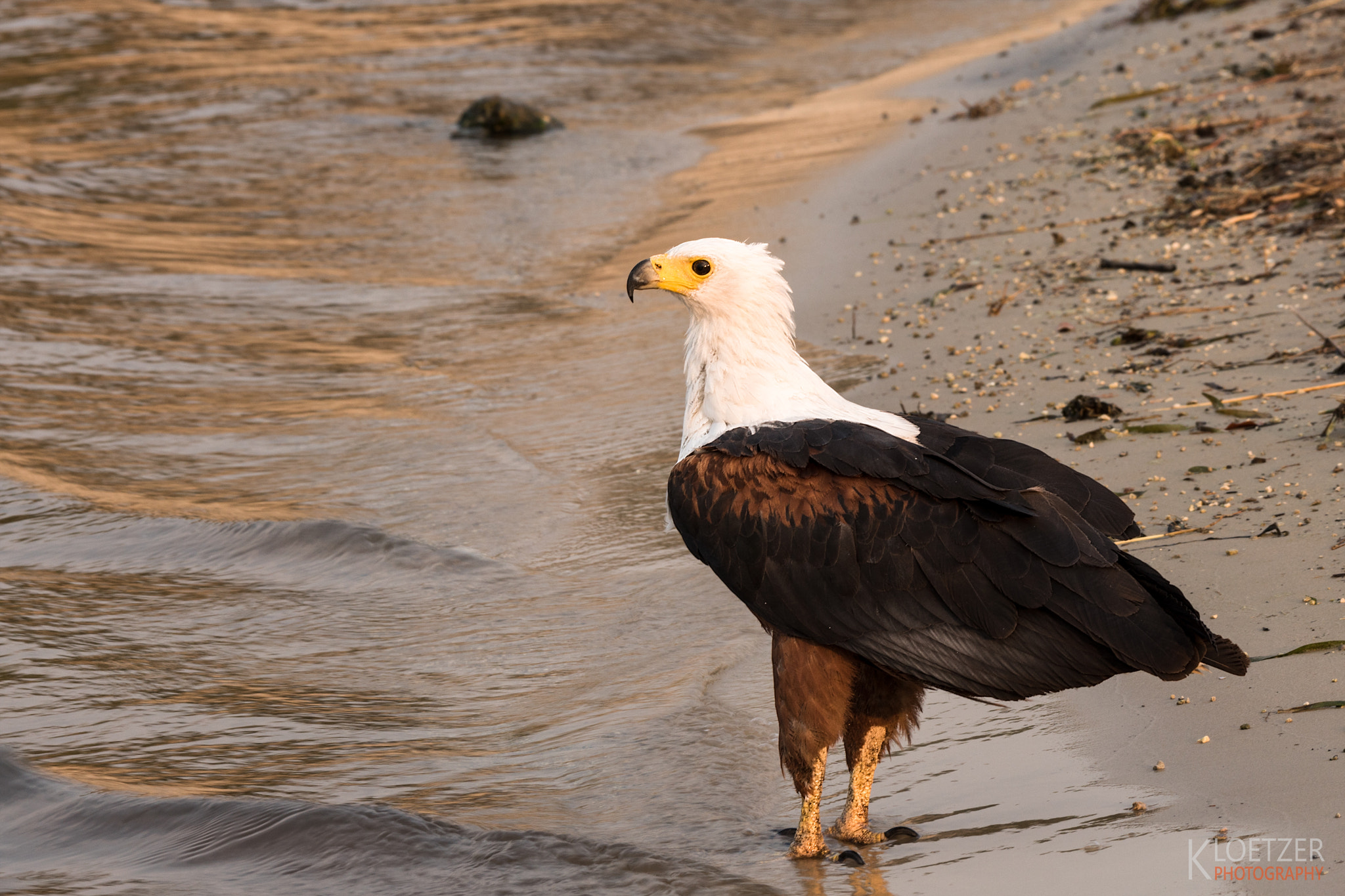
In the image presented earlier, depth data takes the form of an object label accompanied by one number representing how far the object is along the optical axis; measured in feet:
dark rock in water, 109.70
